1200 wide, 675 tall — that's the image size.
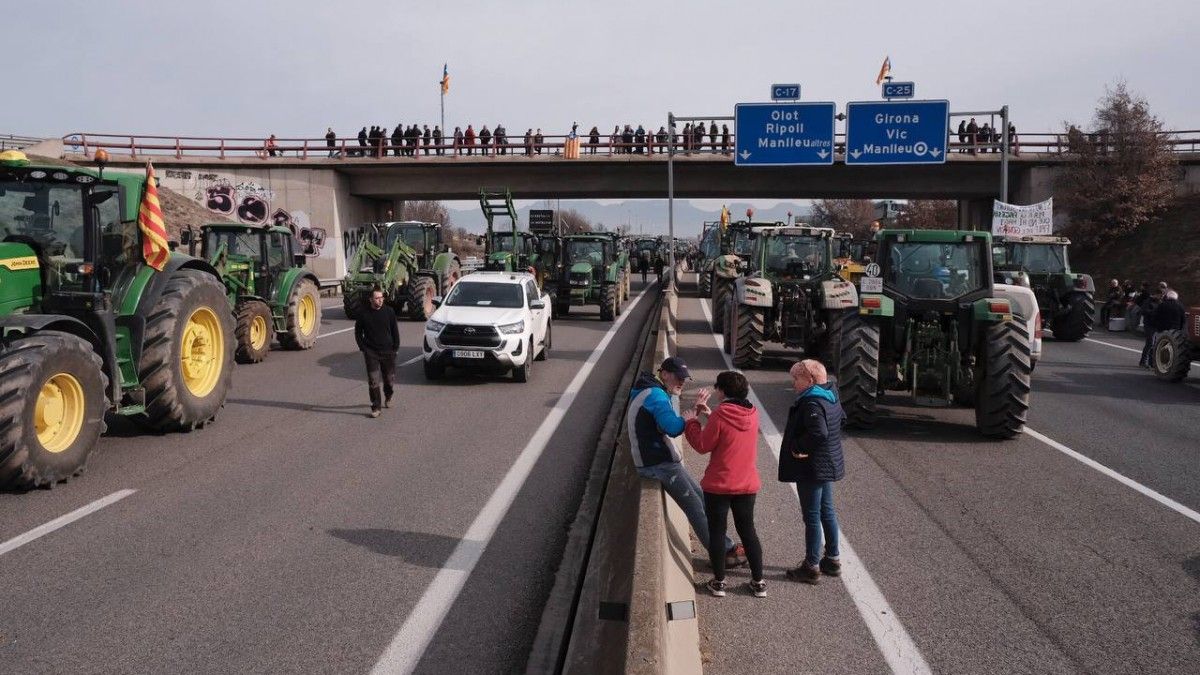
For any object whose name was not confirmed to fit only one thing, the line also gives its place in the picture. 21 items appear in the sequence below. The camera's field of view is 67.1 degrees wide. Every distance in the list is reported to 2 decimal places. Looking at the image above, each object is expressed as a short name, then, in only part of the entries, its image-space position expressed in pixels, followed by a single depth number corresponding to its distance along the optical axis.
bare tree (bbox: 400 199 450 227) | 92.75
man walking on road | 11.35
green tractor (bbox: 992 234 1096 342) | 22.67
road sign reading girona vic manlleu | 26.34
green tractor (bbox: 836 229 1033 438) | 10.43
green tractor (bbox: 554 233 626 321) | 25.75
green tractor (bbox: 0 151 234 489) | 7.39
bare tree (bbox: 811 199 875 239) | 73.19
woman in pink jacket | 5.67
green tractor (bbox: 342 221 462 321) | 23.62
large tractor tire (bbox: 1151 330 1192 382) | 15.21
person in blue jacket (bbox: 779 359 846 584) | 6.01
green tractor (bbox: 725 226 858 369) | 15.84
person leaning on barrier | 6.03
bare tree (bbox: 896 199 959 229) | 57.95
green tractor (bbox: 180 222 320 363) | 16.12
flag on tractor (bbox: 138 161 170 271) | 9.27
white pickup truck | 13.74
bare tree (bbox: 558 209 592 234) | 122.50
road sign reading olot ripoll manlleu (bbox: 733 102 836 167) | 27.23
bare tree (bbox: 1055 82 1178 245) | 37.28
